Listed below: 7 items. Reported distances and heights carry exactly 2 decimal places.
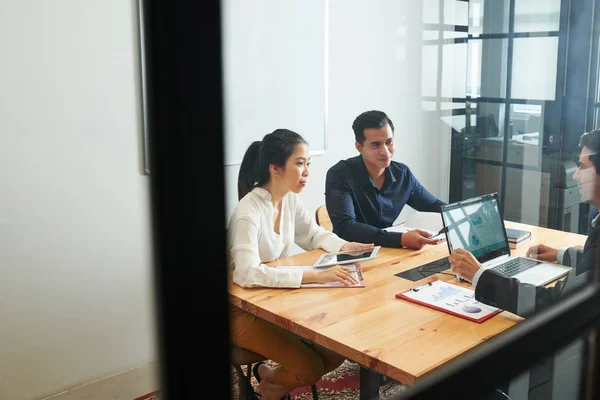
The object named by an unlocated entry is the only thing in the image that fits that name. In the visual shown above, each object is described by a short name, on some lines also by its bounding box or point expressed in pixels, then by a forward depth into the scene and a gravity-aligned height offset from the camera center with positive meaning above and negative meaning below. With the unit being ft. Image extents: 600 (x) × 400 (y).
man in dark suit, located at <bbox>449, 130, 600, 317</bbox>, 3.71 -1.21
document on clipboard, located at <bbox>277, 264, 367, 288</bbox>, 4.58 -1.42
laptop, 4.85 -1.19
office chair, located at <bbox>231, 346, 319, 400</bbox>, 4.30 -2.17
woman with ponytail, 4.53 -1.30
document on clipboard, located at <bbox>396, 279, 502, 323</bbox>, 4.01 -1.42
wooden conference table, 3.36 -1.44
